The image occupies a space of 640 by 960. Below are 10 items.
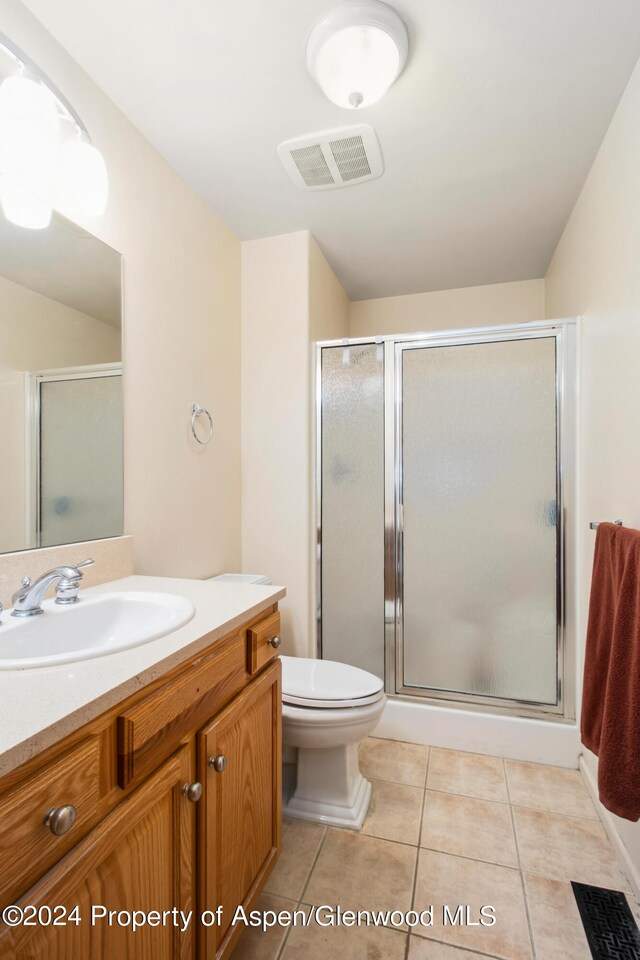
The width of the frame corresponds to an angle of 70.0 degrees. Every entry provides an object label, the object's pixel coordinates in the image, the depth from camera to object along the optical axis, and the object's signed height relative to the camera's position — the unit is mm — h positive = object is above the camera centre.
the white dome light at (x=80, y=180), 1277 +861
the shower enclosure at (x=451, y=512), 2018 -145
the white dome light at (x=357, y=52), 1170 +1165
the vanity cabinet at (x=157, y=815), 567 -538
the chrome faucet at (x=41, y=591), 1013 -251
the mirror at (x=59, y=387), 1145 +267
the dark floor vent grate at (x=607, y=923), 1139 -1174
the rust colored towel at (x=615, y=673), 1053 -506
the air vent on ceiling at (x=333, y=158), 1604 +1207
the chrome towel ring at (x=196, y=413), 1887 +285
